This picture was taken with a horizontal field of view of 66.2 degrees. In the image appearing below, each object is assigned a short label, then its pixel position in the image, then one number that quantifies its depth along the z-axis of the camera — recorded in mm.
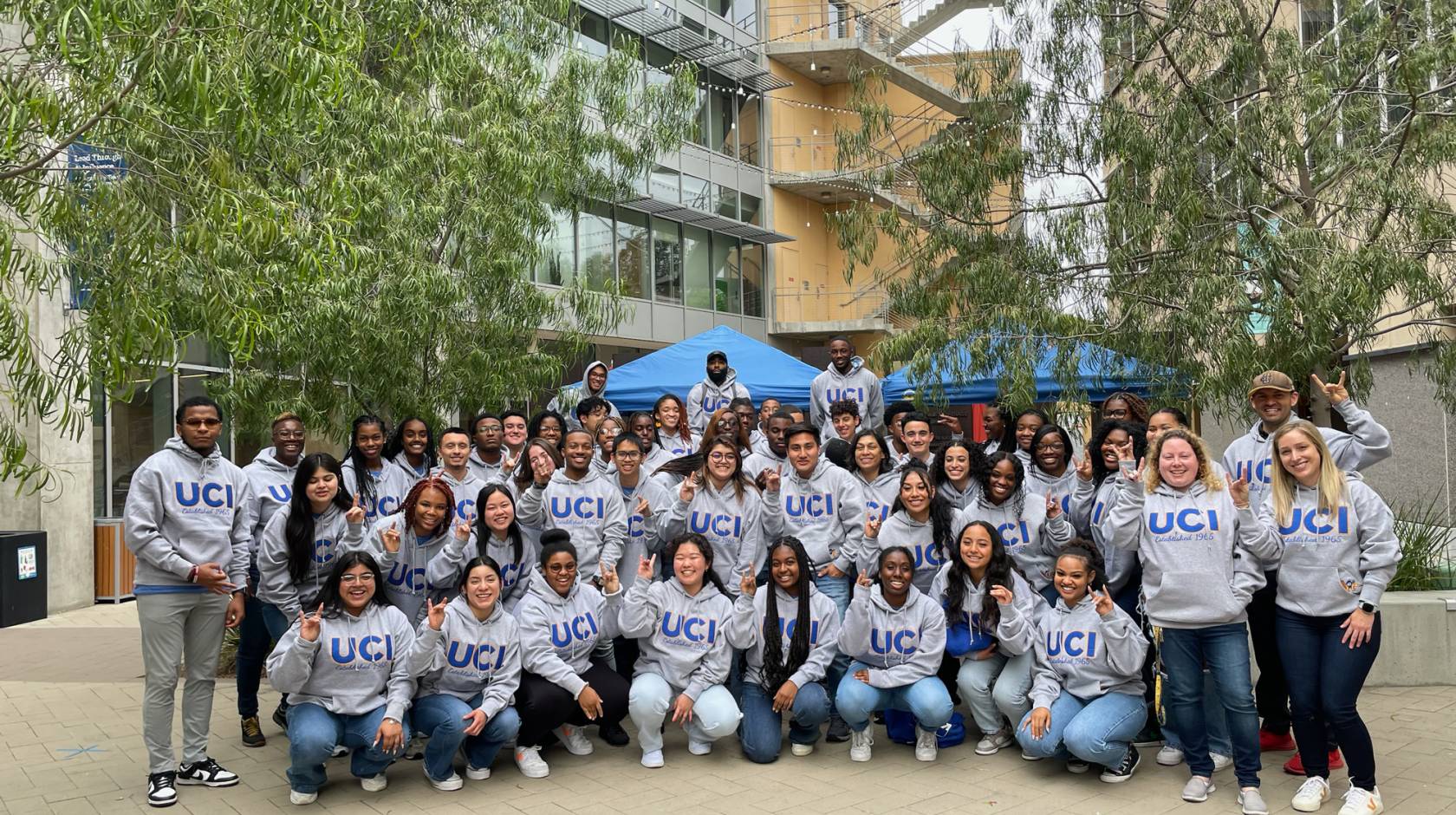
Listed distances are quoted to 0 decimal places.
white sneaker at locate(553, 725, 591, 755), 6629
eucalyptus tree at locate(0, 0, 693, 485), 4770
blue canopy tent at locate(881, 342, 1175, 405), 9203
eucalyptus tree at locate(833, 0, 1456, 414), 7828
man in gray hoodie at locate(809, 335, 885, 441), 11000
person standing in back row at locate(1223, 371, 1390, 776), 5883
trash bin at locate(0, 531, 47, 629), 8656
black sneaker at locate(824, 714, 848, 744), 6852
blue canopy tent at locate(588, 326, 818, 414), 13211
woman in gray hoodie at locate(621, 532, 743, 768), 6410
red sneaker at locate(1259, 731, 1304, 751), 6363
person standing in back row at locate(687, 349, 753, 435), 11266
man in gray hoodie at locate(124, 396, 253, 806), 5848
